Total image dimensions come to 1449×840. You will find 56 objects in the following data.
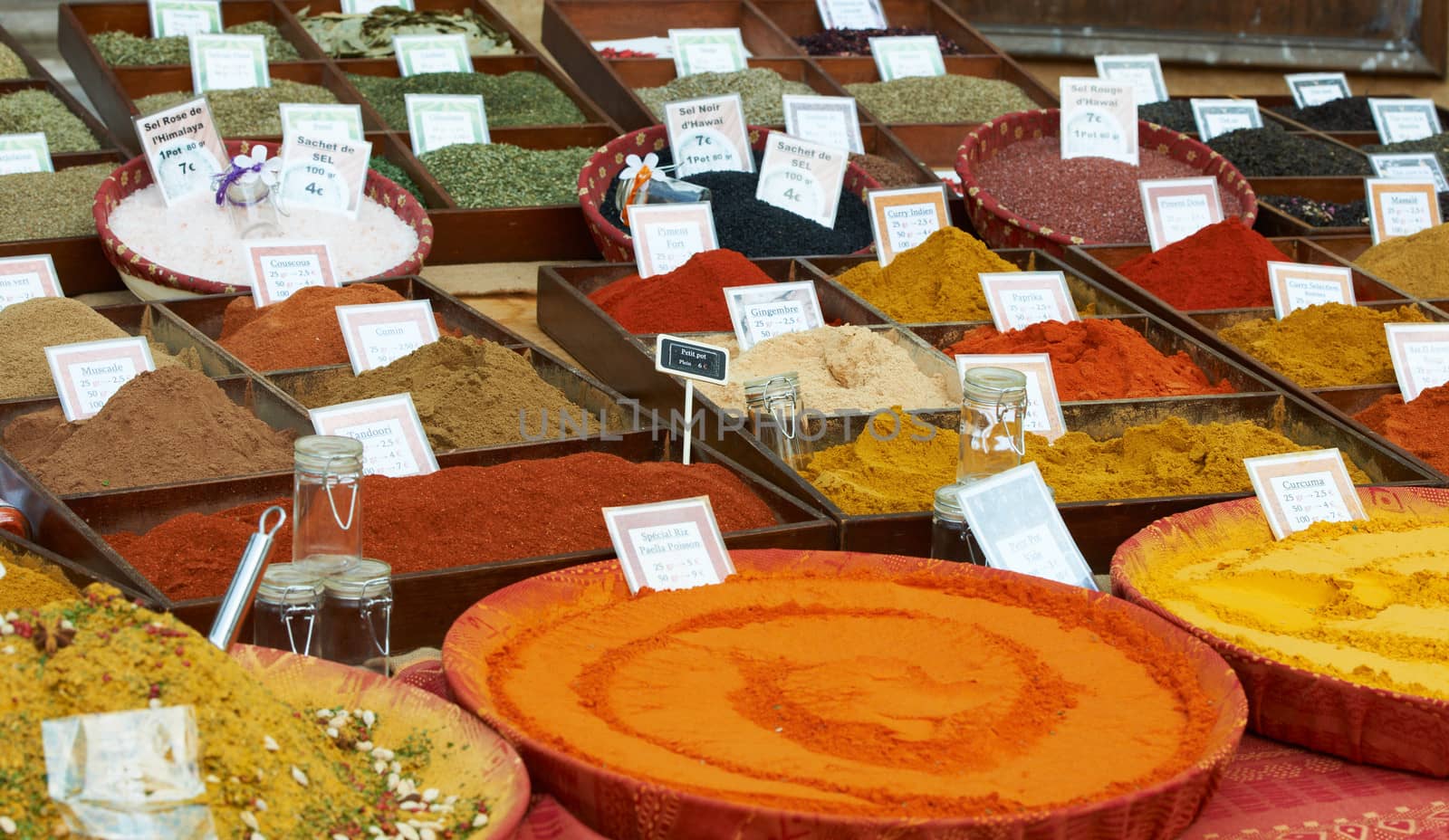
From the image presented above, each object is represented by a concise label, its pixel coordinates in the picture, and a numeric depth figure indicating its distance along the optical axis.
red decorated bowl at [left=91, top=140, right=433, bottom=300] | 2.95
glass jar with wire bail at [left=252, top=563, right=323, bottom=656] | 1.47
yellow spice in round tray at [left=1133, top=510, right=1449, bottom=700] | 1.61
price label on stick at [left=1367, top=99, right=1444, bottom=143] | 4.94
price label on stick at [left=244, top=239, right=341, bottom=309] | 2.90
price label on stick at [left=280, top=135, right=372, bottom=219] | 3.38
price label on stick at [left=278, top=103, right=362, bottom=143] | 3.51
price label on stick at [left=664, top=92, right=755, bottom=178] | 3.71
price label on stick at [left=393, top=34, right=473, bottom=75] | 4.46
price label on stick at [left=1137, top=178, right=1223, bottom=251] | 3.57
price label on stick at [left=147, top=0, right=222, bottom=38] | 4.41
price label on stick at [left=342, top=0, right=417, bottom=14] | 4.75
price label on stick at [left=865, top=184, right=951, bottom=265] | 3.42
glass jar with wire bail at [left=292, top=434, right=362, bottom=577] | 1.50
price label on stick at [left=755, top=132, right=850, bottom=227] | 3.62
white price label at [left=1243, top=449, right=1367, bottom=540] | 2.01
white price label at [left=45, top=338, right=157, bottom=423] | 2.34
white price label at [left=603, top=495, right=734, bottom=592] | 1.70
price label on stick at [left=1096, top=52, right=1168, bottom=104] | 5.10
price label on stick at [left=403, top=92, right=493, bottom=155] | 3.99
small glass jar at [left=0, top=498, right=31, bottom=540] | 1.93
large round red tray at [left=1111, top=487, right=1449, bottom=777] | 1.51
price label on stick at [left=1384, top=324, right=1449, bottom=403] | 2.77
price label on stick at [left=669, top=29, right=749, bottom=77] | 4.55
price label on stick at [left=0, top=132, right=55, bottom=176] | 3.51
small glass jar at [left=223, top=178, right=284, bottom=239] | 3.16
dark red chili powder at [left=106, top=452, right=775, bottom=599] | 1.84
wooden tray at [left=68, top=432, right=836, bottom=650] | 1.78
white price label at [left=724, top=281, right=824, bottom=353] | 2.85
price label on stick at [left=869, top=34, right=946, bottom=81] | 4.80
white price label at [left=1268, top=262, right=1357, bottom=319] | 3.14
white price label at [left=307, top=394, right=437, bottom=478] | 2.17
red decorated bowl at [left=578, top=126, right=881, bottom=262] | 3.35
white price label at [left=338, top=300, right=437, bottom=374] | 2.60
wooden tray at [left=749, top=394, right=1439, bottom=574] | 2.06
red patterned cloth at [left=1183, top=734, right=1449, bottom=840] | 1.44
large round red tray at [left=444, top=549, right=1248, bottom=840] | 1.19
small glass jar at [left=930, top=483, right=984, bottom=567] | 1.84
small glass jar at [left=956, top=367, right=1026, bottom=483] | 1.85
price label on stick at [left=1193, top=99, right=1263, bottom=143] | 4.70
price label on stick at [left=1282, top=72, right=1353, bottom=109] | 5.41
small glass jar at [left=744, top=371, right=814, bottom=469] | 2.29
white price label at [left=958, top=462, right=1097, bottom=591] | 1.79
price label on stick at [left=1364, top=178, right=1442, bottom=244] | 3.78
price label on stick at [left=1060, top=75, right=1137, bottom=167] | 3.96
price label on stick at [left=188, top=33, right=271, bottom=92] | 4.11
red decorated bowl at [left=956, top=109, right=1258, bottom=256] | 3.52
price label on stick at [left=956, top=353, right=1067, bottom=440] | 2.51
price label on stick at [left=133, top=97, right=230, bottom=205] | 3.22
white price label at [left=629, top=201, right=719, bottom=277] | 3.21
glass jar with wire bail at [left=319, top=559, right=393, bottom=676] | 1.49
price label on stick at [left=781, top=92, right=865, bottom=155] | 4.04
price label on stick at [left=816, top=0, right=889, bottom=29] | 5.12
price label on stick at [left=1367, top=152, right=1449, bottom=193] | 4.33
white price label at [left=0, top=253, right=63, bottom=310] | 2.89
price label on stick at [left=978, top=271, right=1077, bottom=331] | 2.99
